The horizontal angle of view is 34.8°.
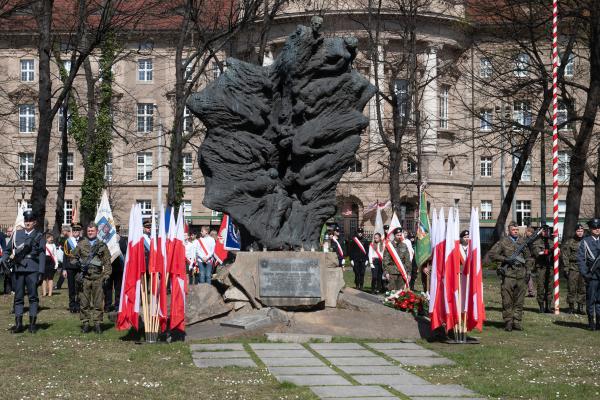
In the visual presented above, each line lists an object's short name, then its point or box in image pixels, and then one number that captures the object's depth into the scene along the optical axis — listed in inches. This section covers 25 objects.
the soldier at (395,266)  825.5
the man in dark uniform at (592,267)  612.7
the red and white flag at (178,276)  492.1
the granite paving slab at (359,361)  427.8
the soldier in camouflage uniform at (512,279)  588.7
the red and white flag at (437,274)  515.2
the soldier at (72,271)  696.4
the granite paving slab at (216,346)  468.8
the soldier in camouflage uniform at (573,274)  724.7
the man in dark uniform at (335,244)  1040.5
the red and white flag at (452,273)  513.7
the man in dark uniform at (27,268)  559.2
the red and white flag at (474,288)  515.8
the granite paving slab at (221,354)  445.1
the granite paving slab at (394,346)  485.1
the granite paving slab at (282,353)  446.6
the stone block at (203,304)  542.3
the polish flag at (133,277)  502.0
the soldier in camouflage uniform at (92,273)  555.8
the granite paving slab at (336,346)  477.1
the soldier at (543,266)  735.7
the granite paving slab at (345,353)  453.4
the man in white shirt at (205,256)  971.9
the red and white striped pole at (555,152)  699.2
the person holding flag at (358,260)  1020.5
